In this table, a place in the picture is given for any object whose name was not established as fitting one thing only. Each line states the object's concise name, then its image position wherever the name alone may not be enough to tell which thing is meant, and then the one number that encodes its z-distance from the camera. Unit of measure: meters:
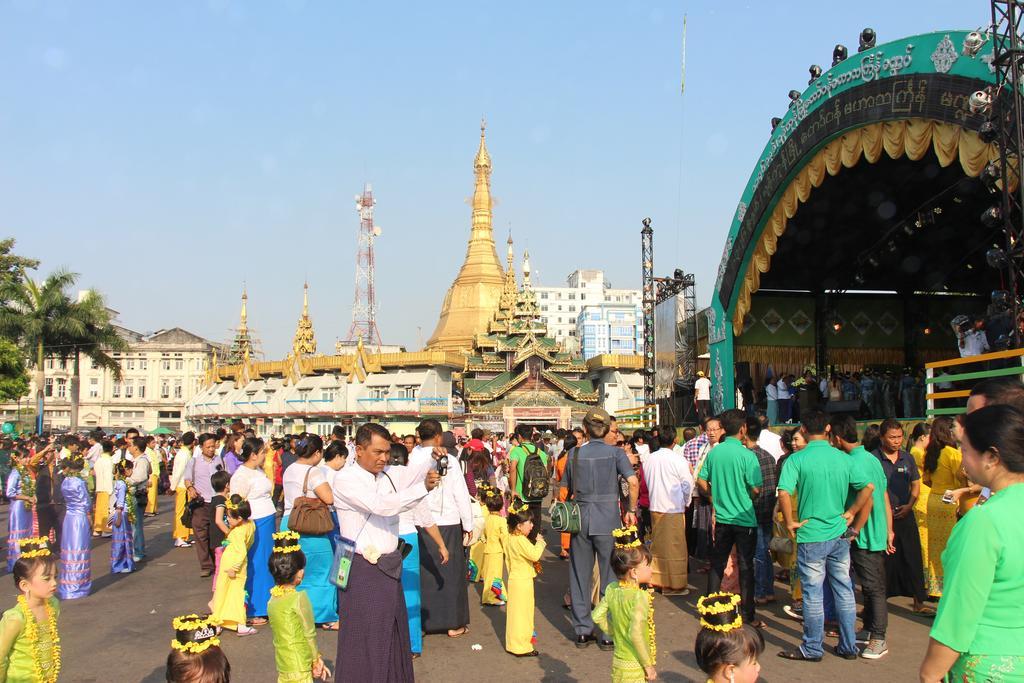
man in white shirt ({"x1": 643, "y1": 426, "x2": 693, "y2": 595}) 8.54
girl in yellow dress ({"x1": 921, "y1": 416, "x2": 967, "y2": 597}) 7.07
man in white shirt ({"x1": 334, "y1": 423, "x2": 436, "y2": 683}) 4.65
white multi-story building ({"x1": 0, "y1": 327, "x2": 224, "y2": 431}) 81.25
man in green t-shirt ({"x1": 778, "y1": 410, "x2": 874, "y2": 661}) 5.91
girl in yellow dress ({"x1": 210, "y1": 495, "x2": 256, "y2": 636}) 7.19
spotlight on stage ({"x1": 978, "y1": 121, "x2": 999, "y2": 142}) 10.23
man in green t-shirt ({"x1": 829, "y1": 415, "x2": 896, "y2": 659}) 6.01
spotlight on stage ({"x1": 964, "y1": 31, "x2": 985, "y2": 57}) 10.48
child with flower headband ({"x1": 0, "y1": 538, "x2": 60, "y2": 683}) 4.22
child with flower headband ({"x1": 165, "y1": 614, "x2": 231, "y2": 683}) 3.10
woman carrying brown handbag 7.16
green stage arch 11.65
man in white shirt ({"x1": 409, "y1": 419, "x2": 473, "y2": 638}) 7.04
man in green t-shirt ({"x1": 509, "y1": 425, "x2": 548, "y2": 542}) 11.54
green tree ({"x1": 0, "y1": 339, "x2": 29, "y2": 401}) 28.50
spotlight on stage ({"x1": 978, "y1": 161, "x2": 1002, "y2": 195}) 10.41
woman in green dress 2.44
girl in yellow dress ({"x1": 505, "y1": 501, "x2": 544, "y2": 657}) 6.34
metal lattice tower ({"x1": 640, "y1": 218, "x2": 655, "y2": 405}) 25.53
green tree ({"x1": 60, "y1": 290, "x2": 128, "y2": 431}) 38.41
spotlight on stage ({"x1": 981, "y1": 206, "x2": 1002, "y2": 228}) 10.55
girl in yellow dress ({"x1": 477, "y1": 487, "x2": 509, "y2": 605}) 8.38
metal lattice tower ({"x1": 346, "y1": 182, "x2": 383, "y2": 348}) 88.50
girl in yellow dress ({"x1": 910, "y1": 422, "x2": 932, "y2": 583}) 7.87
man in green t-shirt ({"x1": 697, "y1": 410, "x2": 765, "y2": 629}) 6.84
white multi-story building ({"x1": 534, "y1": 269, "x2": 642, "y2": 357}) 122.44
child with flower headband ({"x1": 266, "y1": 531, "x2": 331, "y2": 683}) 4.91
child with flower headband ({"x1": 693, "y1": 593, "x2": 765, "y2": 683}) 3.03
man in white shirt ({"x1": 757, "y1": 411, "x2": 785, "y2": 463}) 8.99
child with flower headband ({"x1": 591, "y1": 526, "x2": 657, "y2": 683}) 4.68
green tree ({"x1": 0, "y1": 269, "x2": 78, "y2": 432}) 36.19
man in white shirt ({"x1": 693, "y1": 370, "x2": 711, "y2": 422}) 21.42
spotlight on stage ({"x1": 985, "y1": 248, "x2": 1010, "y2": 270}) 10.23
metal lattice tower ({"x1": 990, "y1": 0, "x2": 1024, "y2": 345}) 9.75
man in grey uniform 6.69
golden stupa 58.66
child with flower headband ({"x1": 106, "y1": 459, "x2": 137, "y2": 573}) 10.32
